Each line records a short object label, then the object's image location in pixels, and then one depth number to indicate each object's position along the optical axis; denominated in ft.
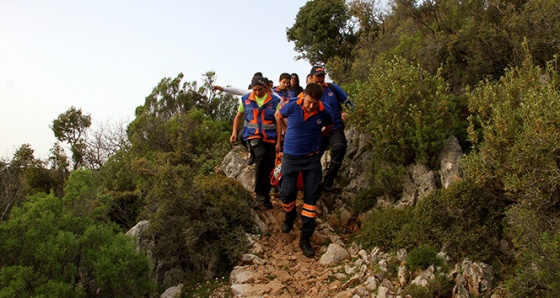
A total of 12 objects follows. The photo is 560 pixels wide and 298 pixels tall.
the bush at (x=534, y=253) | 16.56
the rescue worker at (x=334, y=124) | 26.48
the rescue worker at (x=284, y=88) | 29.22
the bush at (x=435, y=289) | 18.81
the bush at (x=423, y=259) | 20.17
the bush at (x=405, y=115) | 25.75
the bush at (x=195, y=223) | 24.85
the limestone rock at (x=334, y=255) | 23.11
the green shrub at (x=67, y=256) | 22.17
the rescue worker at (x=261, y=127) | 27.02
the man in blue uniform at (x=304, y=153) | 23.18
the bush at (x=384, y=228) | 22.79
